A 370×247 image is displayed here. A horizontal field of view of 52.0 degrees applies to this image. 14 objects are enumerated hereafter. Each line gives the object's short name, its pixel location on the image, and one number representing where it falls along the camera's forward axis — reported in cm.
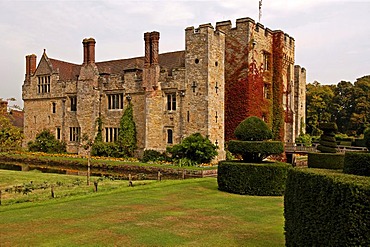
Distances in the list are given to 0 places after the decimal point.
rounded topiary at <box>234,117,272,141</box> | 1554
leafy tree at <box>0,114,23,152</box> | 2493
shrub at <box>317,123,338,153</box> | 2275
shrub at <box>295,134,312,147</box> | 3675
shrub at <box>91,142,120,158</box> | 3096
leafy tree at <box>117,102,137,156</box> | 3080
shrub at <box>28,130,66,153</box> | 3555
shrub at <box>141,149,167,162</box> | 2814
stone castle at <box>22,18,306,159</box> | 2762
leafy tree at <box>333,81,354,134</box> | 5453
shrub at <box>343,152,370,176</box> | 602
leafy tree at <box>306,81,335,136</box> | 5117
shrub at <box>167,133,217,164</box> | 2575
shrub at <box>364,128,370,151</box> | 679
